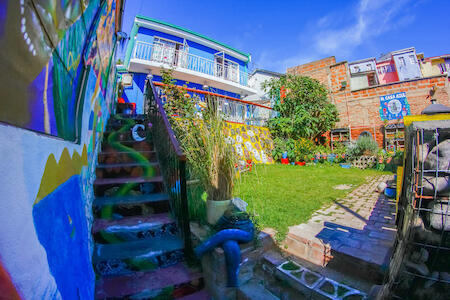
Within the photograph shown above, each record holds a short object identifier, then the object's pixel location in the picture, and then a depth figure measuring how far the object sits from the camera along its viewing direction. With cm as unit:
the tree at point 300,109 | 937
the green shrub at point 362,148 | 870
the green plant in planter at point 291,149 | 877
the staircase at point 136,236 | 183
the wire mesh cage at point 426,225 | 117
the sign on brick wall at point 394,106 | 918
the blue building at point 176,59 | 1075
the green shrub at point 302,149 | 872
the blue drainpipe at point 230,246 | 171
